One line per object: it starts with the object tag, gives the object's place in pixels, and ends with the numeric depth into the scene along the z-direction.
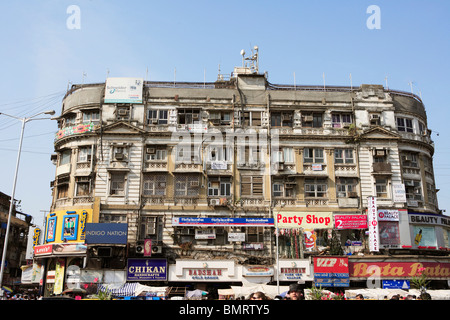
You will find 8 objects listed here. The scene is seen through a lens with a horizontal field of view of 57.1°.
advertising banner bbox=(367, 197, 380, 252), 30.15
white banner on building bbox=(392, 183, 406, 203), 32.50
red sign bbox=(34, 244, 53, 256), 31.17
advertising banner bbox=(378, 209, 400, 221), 31.59
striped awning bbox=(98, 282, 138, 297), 26.54
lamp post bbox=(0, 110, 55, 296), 23.44
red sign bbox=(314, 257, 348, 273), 29.86
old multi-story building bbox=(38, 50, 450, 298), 30.91
